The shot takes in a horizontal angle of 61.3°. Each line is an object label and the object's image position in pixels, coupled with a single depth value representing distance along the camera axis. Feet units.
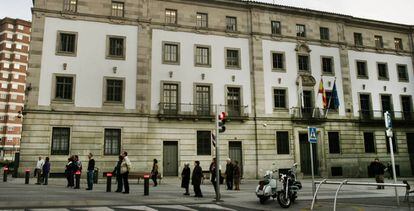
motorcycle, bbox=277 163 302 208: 40.16
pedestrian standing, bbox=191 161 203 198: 51.78
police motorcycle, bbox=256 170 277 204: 42.88
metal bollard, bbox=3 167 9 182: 71.33
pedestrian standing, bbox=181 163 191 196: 54.29
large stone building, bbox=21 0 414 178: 84.48
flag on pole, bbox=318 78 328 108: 76.38
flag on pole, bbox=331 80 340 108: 87.25
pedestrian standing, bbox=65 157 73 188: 63.20
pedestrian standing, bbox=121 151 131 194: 53.36
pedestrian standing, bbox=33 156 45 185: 67.62
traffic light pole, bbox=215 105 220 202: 45.70
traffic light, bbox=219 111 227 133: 48.62
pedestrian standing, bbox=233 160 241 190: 63.41
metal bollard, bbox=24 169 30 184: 68.09
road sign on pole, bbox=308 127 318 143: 46.75
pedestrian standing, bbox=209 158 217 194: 55.98
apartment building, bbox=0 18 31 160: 252.42
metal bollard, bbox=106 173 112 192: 55.01
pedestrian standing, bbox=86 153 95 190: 57.36
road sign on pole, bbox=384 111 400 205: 40.47
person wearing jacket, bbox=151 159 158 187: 68.54
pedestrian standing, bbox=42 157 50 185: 67.01
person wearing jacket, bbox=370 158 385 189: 65.57
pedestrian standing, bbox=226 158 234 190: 64.42
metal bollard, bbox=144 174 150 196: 50.98
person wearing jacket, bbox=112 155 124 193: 54.85
